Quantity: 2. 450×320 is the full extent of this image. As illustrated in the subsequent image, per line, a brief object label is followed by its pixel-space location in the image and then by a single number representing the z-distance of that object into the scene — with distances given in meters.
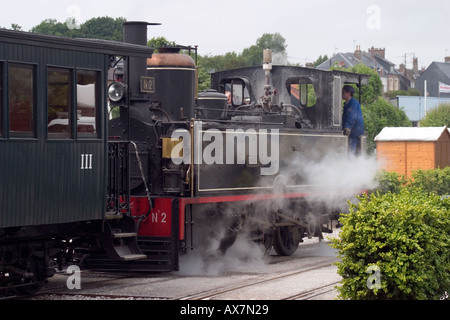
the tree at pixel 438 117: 63.19
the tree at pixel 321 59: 122.05
